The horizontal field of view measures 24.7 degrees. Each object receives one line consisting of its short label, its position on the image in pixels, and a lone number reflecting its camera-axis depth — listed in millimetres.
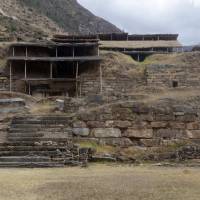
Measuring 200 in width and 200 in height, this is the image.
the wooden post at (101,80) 35919
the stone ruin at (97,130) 15945
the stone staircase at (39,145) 15211
